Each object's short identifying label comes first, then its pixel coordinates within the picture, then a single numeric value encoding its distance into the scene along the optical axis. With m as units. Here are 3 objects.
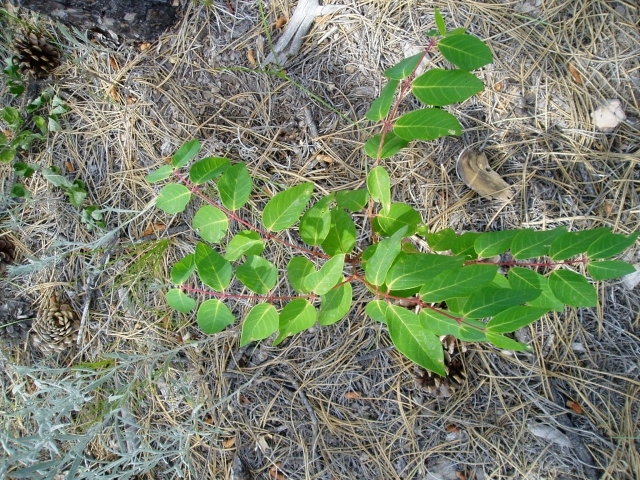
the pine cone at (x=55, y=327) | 0.82
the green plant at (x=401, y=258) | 0.48
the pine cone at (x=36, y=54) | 0.82
